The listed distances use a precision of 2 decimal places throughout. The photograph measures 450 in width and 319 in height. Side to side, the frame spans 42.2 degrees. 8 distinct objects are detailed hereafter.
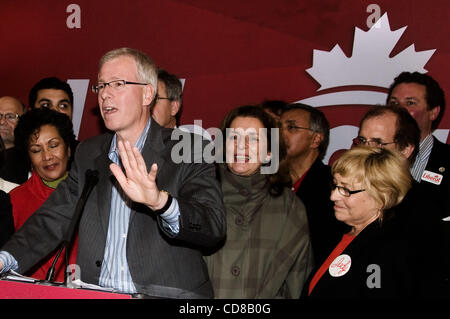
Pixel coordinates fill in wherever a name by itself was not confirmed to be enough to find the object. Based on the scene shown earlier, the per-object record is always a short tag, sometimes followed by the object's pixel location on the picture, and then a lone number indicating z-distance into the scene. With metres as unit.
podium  1.66
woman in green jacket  2.99
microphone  2.13
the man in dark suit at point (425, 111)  3.72
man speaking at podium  2.33
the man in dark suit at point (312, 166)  3.31
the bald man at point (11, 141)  4.21
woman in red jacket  3.48
